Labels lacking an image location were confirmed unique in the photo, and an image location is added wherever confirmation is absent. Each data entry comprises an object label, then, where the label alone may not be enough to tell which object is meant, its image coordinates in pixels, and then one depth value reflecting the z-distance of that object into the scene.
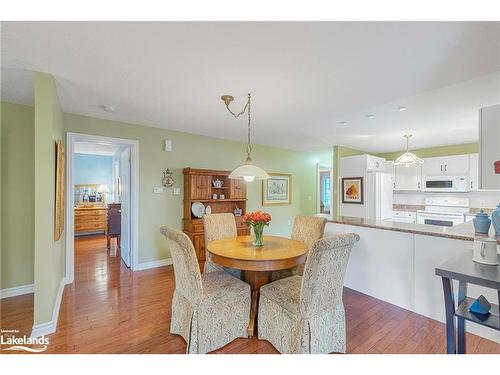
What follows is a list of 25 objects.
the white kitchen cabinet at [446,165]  4.80
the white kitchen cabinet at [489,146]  1.92
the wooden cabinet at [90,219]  6.18
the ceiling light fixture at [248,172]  2.40
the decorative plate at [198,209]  4.14
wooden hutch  3.97
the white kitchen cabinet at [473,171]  4.64
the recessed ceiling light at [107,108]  2.94
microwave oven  4.79
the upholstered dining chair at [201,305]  1.77
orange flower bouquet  2.35
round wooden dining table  1.93
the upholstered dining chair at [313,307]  1.60
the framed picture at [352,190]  5.24
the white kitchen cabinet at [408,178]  5.45
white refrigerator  5.04
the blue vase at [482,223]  2.15
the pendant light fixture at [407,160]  3.96
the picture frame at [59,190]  2.37
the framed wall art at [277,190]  5.59
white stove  4.95
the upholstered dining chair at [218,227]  2.92
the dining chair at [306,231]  2.54
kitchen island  2.21
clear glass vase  2.37
